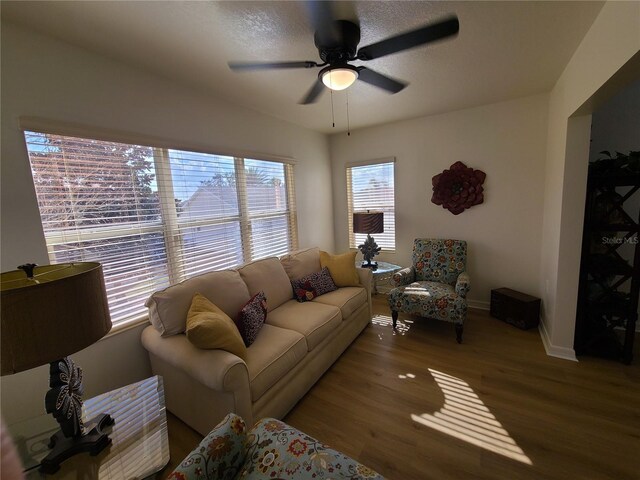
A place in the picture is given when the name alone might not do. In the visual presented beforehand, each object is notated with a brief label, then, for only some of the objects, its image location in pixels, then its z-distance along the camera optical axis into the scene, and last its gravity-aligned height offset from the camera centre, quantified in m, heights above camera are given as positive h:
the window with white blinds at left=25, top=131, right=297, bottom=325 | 1.80 +0.01
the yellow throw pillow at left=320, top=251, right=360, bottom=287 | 3.10 -0.73
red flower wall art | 3.37 +0.10
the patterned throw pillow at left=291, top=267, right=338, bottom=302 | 2.83 -0.84
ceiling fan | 1.48 +0.86
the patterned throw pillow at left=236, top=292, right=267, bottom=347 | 2.07 -0.84
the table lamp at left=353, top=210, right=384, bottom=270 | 3.66 -0.35
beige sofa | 1.66 -0.97
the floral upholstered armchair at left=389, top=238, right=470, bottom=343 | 2.79 -0.97
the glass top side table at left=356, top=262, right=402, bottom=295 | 3.49 -0.88
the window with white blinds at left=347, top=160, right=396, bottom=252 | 4.02 +0.11
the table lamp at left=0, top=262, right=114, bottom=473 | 1.00 -0.43
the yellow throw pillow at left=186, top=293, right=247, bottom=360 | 1.67 -0.73
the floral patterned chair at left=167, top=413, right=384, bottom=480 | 1.11 -1.05
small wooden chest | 2.95 -1.22
